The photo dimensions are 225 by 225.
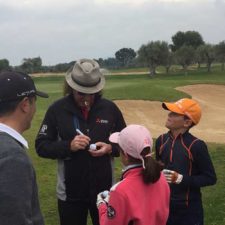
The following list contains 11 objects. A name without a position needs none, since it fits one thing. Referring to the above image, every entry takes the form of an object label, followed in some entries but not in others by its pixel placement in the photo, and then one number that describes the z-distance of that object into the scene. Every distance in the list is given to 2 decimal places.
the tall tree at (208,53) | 49.23
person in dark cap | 1.73
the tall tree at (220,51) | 49.59
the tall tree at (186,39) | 65.62
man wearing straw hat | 3.30
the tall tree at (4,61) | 49.32
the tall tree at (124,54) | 79.62
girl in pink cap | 2.43
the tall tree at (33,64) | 55.07
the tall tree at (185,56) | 49.05
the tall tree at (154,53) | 48.65
